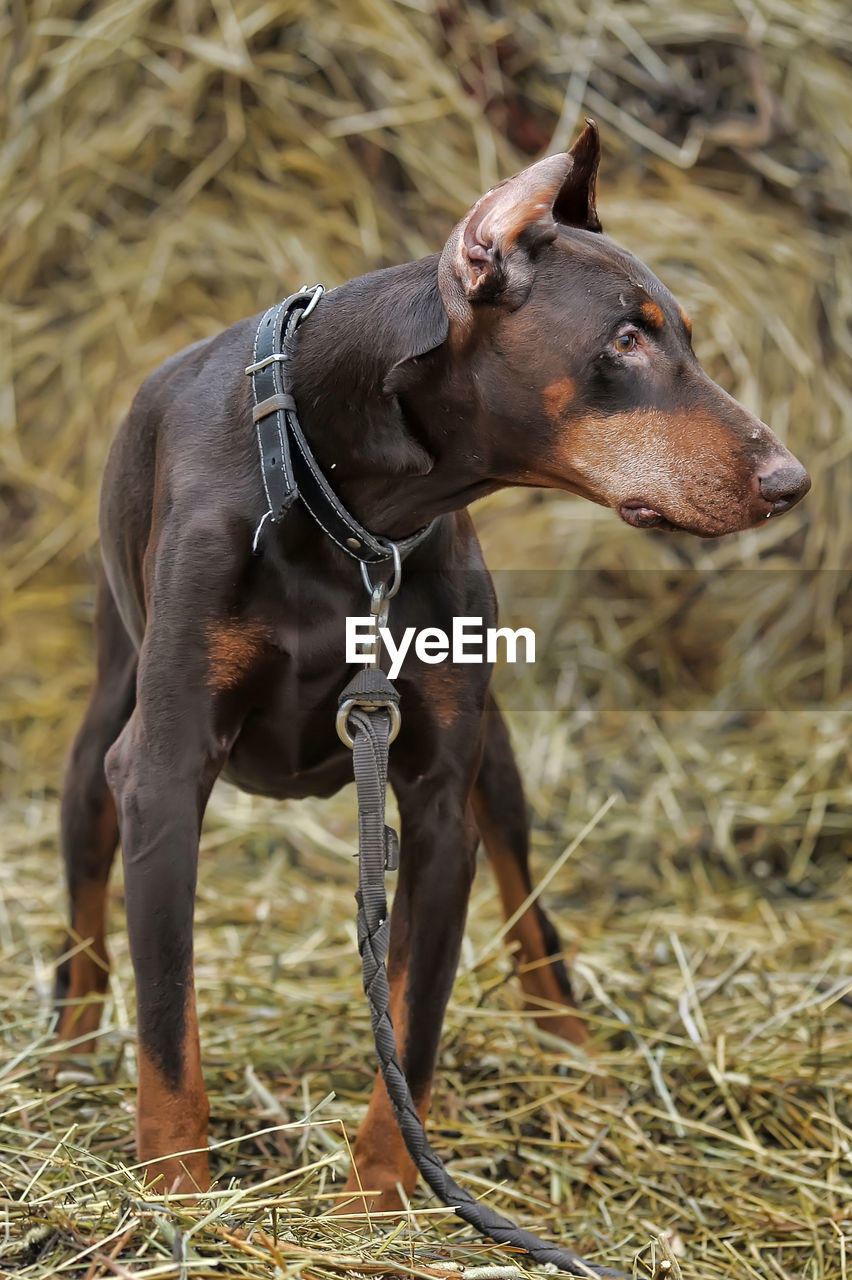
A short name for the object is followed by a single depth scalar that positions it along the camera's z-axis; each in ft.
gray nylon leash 7.35
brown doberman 6.98
